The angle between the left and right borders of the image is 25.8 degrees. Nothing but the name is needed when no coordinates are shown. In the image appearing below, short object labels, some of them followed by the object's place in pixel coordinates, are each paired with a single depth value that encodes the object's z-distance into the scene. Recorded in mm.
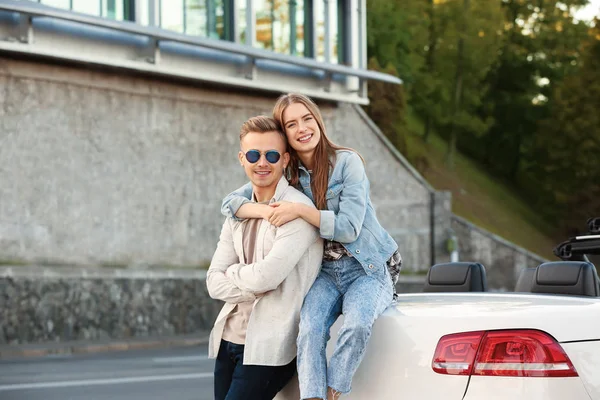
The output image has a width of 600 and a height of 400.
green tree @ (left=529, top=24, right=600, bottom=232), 63438
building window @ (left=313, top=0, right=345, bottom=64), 34688
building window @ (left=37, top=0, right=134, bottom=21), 26030
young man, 4586
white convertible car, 4211
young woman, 4504
